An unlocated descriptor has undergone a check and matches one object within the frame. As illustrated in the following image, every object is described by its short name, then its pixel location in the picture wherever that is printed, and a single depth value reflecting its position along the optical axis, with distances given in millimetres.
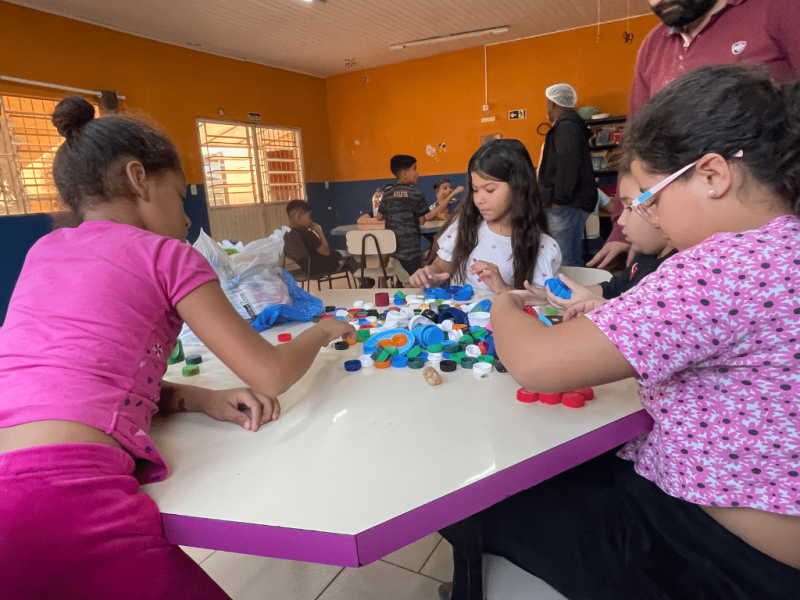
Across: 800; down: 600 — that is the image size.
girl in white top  1968
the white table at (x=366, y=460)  556
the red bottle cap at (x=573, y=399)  778
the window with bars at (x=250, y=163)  6363
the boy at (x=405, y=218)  4000
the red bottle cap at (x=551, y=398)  792
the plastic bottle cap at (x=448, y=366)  956
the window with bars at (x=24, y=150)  4344
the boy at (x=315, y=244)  4523
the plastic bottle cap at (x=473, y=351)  1004
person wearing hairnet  3277
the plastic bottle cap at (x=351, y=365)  996
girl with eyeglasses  609
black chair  4406
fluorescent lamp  5892
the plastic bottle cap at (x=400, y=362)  998
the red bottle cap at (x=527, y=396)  802
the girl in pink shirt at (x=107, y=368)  566
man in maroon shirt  1396
